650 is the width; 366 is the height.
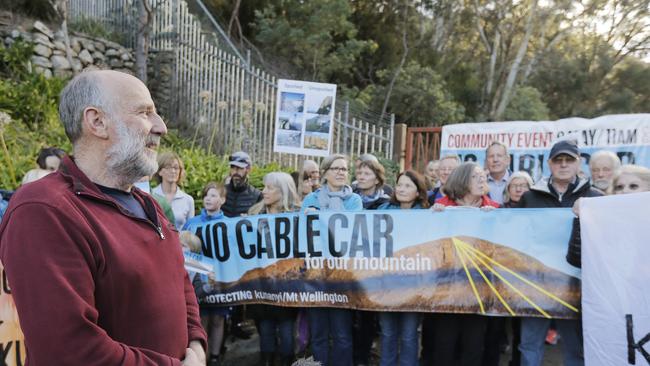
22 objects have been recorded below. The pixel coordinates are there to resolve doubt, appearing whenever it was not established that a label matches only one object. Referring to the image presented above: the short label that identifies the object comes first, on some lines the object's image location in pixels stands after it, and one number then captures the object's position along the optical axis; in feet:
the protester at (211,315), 14.80
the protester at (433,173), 19.70
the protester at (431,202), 13.35
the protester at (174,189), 16.51
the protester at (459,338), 12.66
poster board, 20.16
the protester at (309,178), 19.43
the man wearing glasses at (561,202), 12.07
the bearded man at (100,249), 4.16
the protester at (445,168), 16.88
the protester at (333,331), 13.55
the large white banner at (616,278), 10.16
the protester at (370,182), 15.78
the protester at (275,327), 14.25
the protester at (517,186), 15.98
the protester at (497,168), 17.69
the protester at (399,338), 12.79
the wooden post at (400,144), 28.68
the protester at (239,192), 17.71
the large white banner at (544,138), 21.83
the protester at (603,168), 15.31
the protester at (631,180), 11.51
